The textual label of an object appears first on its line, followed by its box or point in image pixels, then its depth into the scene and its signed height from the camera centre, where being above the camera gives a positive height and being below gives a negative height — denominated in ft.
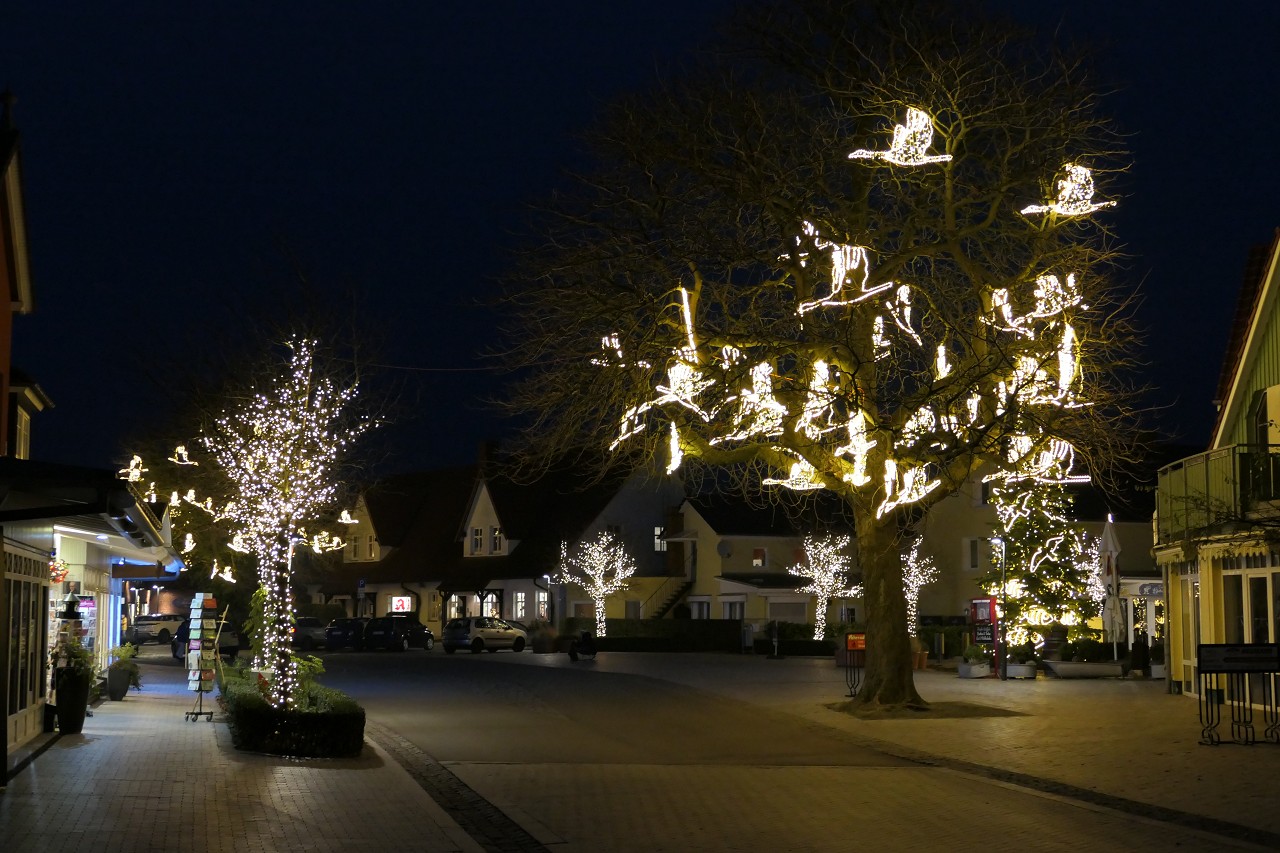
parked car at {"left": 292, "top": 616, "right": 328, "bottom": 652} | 197.98 -8.26
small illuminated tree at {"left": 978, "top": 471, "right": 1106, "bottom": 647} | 131.03 -0.10
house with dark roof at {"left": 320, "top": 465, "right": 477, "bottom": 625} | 239.50 +4.45
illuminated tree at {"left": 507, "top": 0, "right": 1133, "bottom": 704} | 76.79 +15.33
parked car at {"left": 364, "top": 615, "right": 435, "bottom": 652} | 195.00 -8.15
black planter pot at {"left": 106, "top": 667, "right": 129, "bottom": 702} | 91.04 -6.79
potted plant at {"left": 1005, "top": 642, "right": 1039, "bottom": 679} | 119.96 -8.10
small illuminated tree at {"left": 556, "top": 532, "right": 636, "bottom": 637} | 198.29 +0.25
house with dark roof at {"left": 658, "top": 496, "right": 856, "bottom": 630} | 200.95 +1.31
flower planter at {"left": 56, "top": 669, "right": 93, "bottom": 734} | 66.33 -5.66
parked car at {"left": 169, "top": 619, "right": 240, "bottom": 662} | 154.10 -7.46
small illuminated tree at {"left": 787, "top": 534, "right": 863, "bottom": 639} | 191.31 -0.37
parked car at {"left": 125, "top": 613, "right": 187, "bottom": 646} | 238.23 -8.75
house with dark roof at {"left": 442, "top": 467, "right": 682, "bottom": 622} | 211.00 +4.68
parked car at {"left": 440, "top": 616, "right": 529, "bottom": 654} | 185.68 -8.21
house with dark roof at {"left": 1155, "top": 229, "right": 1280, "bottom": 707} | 78.28 +3.02
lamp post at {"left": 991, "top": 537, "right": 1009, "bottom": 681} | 117.91 -3.41
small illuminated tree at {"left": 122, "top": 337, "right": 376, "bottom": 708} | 65.16 +5.27
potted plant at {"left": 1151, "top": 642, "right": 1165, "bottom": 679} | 117.08 -8.00
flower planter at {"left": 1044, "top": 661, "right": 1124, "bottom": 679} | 119.65 -8.58
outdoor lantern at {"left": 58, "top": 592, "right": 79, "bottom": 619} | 70.54 -1.60
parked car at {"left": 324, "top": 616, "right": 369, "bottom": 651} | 198.08 -8.19
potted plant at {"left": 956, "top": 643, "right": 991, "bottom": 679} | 120.88 -8.10
